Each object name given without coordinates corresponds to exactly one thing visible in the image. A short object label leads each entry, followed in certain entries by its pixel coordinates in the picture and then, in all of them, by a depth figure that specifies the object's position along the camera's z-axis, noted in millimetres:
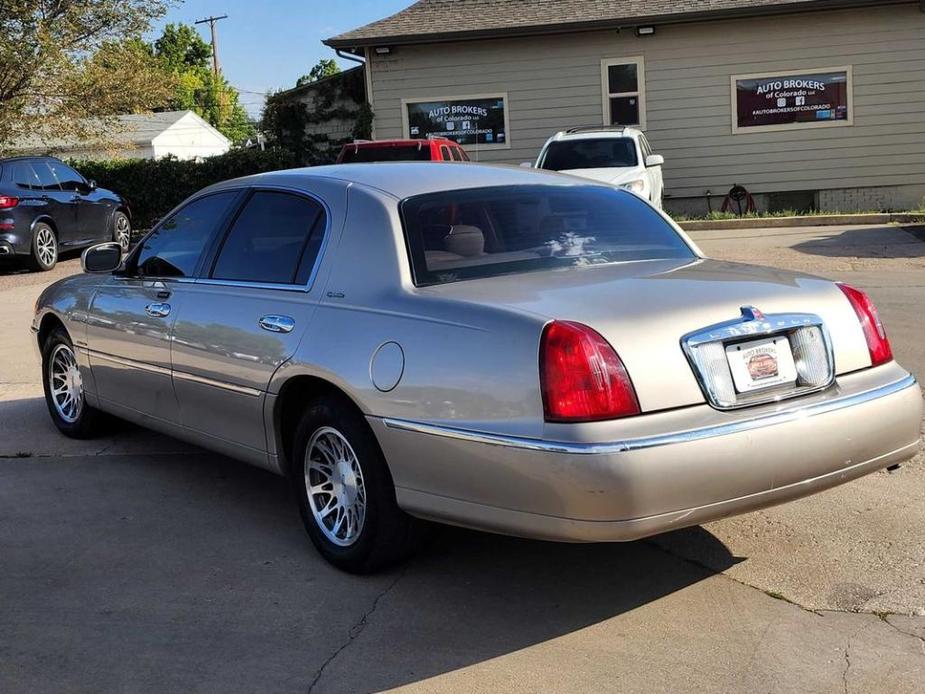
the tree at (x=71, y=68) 19844
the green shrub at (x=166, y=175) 21109
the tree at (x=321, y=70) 94781
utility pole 67250
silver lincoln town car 3426
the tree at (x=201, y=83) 70156
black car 15242
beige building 19719
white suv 15117
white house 26656
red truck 15414
